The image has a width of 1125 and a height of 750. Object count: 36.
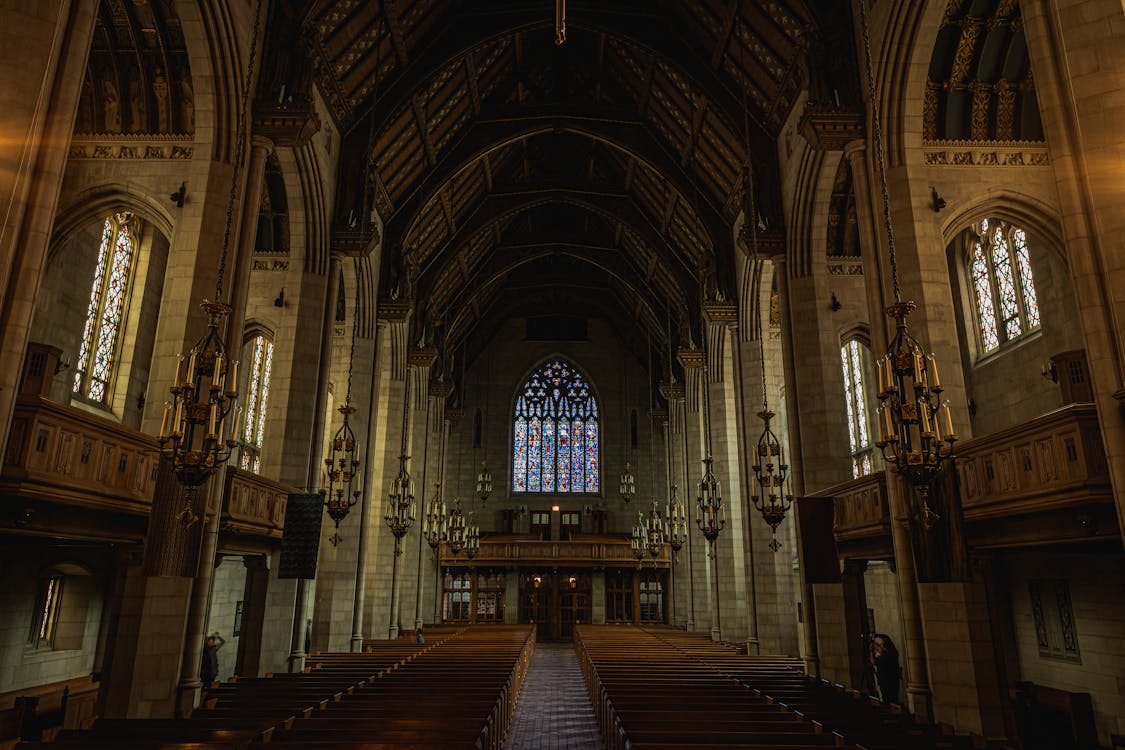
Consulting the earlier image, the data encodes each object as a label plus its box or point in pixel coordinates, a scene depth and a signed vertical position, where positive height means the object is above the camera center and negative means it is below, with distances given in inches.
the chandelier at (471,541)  994.1 +52.3
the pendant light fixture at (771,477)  460.1 +64.1
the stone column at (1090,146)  250.4 +152.8
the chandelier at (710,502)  621.0 +65.8
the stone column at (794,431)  502.3 +109.6
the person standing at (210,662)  500.4 -56.1
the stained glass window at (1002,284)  554.9 +228.7
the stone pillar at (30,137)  239.9 +146.7
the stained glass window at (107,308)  571.8 +211.6
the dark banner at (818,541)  471.2 +25.7
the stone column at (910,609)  353.7 -12.8
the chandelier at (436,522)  814.5 +62.7
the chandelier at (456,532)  875.4 +56.3
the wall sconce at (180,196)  428.8 +217.7
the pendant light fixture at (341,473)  444.5 +64.1
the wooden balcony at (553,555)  1144.8 +39.5
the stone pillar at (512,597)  1168.2 -25.4
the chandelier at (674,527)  816.3 +58.4
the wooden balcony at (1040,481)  272.7 +39.4
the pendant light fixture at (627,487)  1244.5 +156.4
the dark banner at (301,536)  496.1 +28.9
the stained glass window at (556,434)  1328.7 +261.1
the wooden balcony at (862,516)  409.4 +37.5
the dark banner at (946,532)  326.3 +21.8
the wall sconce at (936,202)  413.1 +207.8
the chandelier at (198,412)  244.1 +54.5
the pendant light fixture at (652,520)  915.4 +79.4
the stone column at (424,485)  1012.5 +133.1
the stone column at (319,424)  510.9 +115.2
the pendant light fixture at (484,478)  1240.8 +169.9
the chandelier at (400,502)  621.9 +68.8
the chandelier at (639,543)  1000.9 +51.5
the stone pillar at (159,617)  341.7 -17.5
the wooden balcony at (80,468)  272.2 +44.1
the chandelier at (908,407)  247.0 +58.3
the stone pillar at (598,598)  1170.0 -26.6
